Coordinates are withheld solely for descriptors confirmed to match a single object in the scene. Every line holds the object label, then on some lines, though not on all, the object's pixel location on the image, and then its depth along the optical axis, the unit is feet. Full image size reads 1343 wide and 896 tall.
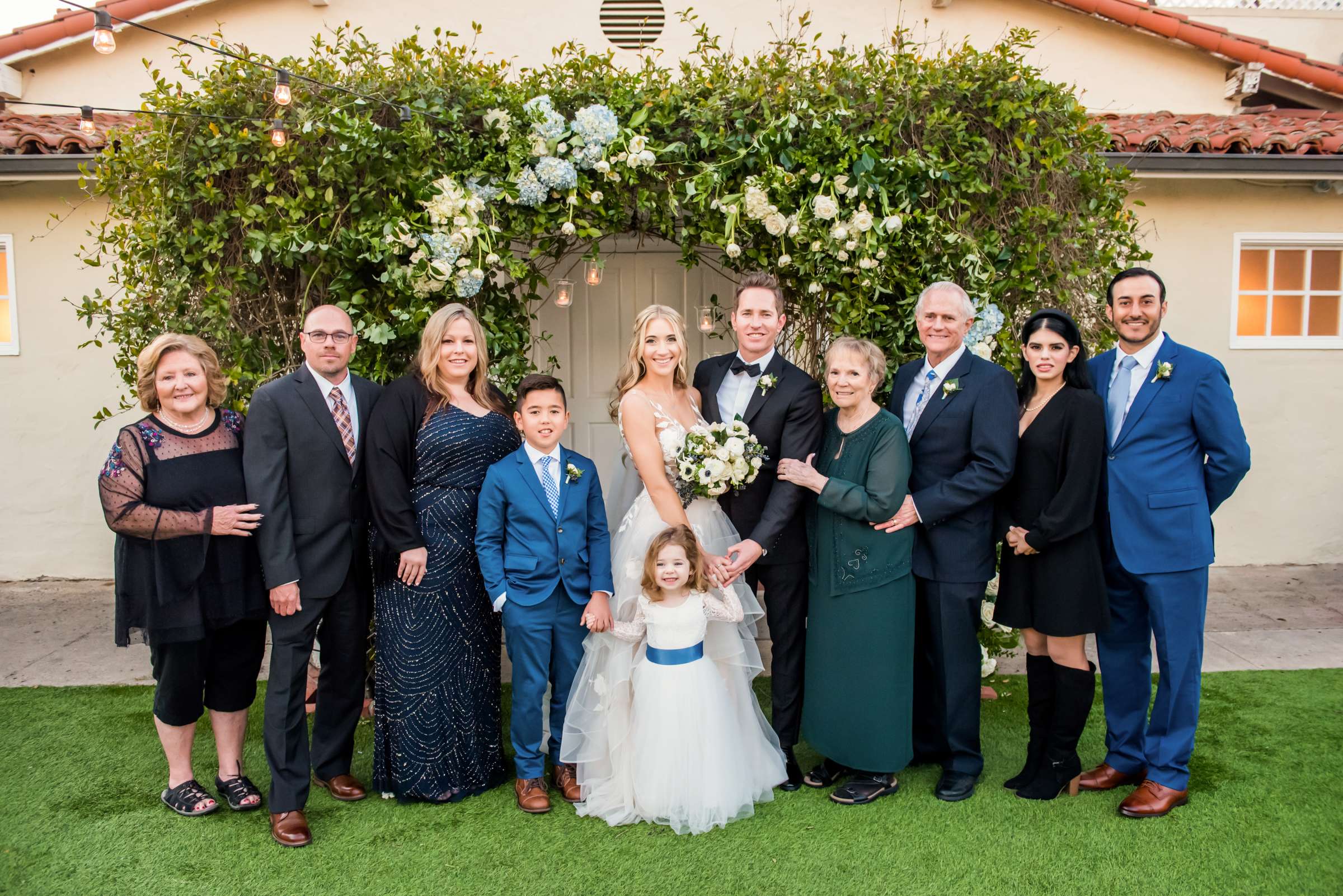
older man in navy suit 11.48
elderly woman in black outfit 10.73
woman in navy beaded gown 11.81
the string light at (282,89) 13.03
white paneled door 21.26
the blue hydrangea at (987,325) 13.97
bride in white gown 11.41
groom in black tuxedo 12.11
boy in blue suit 11.76
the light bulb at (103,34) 11.94
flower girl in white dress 11.39
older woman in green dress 11.62
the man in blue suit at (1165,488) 11.34
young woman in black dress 11.23
